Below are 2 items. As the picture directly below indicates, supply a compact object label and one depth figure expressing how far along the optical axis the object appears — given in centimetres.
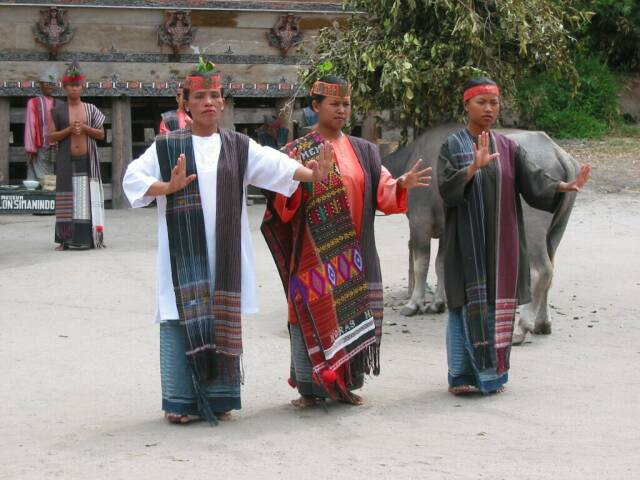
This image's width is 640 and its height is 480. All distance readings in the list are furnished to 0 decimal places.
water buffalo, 791
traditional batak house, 1473
